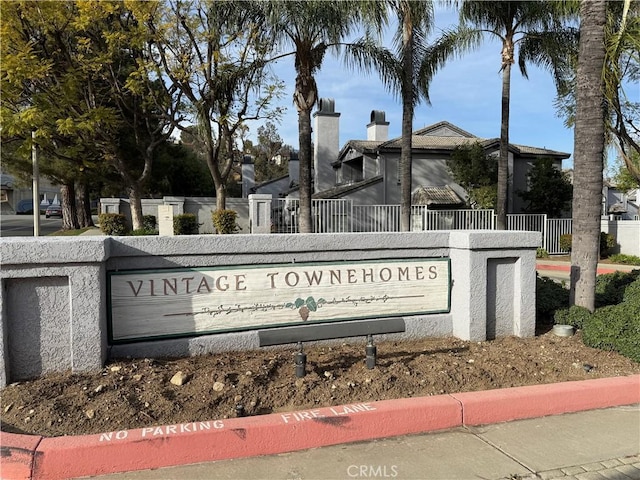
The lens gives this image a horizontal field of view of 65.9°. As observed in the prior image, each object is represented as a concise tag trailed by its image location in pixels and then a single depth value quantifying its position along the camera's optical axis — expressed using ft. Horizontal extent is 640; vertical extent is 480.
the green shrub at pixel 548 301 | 21.16
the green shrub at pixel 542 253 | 63.31
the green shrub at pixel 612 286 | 22.50
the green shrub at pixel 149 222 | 69.46
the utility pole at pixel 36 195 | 36.70
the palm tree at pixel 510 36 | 52.65
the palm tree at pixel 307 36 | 36.78
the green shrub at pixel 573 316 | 18.99
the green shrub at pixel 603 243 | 65.00
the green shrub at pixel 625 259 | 58.03
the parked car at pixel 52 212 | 167.55
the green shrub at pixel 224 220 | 60.80
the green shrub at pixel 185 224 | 61.98
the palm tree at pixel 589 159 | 19.83
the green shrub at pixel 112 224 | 63.57
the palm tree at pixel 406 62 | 43.98
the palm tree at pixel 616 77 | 23.68
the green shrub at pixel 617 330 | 16.70
